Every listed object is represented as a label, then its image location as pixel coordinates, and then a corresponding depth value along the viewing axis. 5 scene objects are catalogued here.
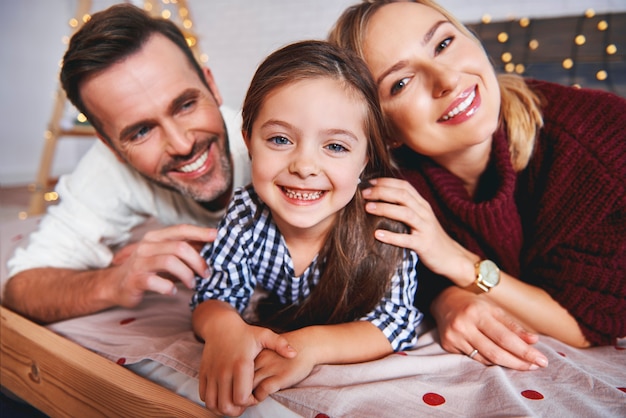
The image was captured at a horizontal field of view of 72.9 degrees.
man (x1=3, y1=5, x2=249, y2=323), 0.90
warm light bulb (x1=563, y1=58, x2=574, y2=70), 1.63
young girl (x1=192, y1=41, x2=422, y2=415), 0.63
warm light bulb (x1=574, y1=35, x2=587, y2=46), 1.61
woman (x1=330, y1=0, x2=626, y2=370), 0.77
